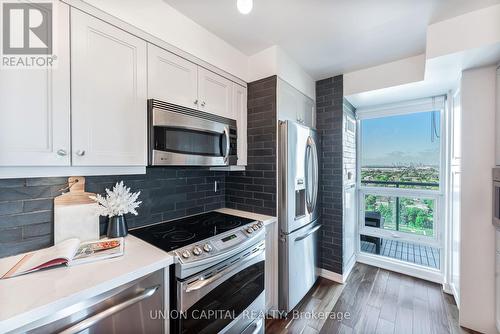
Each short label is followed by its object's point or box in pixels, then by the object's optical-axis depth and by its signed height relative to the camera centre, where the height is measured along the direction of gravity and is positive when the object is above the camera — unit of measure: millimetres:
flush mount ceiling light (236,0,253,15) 1060 +789
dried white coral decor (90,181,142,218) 1389 -237
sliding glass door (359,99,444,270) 2646 -245
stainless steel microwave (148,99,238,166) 1429 +214
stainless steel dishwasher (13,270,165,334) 817 -620
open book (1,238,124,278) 998 -455
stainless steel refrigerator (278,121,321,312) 1968 -423
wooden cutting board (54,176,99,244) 1276 -295
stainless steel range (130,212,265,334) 1173 -653
